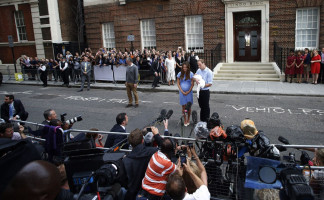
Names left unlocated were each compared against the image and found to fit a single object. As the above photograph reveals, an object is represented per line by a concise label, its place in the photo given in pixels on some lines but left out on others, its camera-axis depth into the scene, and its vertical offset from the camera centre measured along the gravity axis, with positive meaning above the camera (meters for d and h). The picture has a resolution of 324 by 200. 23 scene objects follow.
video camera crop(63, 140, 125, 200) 3.07 -1.32
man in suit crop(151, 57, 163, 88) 16.12 -0.73
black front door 18.91 +1.14
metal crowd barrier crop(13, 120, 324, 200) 3.68 -1.76
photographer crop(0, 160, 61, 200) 1.78 -0.79
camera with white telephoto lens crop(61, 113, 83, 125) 5.61 -1.21
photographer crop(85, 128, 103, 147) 5.66 -1.55
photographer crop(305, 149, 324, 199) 3.48 -1.69
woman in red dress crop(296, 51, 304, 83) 15.13 -0.83
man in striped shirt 3.59 -1.54
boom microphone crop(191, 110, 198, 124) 8.05 -1.76
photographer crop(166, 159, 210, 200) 3.09 -1.51
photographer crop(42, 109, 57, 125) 6.34 -1.22
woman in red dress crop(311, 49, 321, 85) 14.77 -0.80
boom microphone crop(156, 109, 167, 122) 4.98 -1.08
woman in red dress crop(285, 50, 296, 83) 15.38 -0.82
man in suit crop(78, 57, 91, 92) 16.64 -0.59
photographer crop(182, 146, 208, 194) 3.38 -1.47
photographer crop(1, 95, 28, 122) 8.03 -1.33
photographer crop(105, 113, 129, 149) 5.22 -1.45
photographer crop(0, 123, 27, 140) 5.48 -1.31
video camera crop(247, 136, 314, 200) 2.53 -1.33
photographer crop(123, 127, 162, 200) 3.80 -1.47
